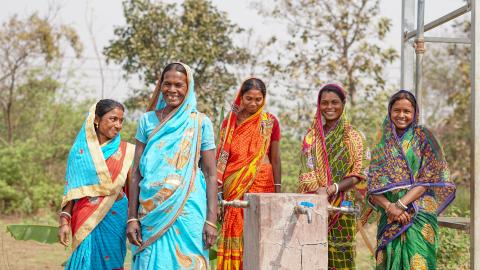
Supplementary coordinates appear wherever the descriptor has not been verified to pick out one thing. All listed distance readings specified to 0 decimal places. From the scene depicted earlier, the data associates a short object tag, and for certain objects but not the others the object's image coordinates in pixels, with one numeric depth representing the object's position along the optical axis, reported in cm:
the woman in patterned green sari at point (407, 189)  456
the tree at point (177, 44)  1280
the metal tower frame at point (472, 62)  449
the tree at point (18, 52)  1551
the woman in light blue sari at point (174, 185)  398
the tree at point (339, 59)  1315
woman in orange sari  544
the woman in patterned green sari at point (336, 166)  504
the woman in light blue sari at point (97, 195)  491
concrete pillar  348
